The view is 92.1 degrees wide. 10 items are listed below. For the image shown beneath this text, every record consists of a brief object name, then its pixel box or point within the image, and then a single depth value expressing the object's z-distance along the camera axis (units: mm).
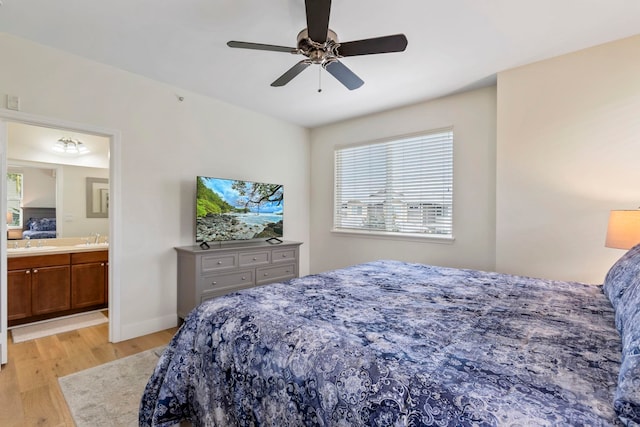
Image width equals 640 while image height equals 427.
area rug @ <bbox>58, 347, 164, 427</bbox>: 1886
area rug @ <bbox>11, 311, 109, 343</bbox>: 3066
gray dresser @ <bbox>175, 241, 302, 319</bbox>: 3182
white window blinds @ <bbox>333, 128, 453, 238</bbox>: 3740
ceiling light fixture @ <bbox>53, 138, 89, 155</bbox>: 4207
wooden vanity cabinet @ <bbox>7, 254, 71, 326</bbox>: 3215
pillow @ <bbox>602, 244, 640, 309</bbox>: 1445
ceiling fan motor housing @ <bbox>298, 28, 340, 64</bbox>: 2031
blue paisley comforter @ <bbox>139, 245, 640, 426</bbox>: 813
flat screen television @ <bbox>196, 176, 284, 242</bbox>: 3465
